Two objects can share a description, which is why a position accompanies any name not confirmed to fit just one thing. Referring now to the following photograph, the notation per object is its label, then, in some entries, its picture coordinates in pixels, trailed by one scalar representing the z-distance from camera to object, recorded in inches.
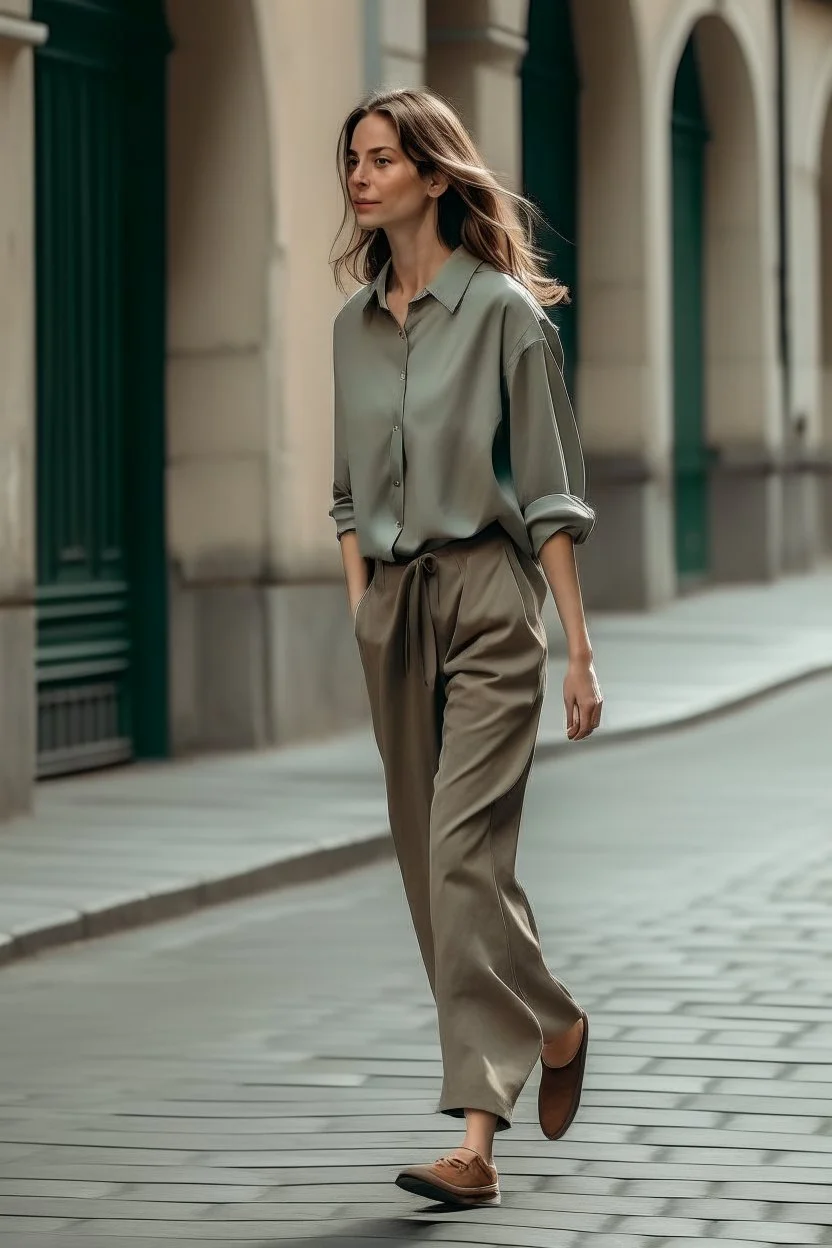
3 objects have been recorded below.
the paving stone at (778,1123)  310.2
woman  271.8
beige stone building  660.8
